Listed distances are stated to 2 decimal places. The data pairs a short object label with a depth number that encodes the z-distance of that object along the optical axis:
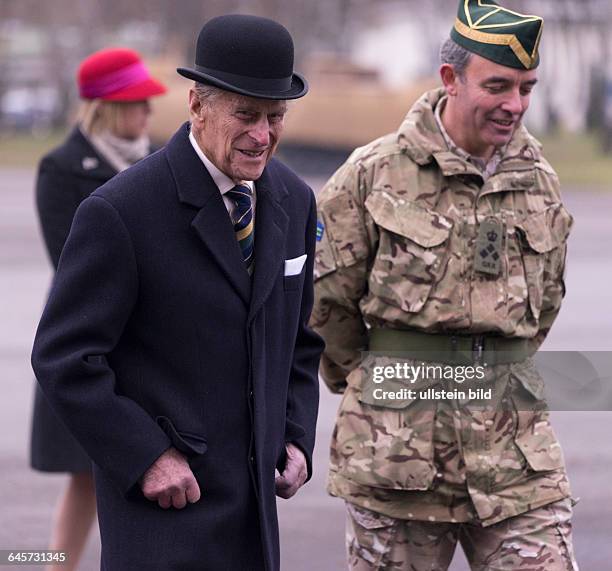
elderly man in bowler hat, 6.17
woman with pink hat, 10.74
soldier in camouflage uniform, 7.97
